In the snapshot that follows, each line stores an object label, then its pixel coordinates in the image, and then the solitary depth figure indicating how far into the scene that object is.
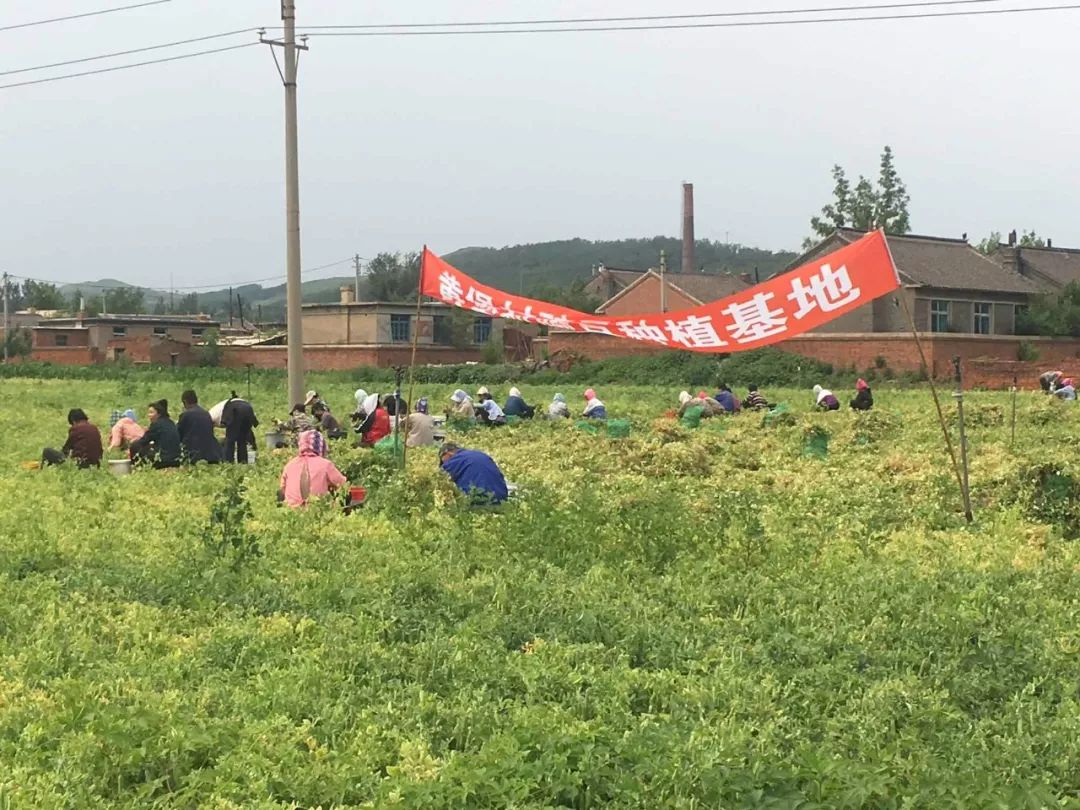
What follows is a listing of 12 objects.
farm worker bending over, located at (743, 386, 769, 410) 23.28
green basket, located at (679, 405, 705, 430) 20.50
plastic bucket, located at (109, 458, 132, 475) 13.62
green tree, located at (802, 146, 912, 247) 65.00
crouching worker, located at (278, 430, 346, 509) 11.00
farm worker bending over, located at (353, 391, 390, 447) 17.36
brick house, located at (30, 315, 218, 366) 55.59
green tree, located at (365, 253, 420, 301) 86.56
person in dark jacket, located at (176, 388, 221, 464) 14.37
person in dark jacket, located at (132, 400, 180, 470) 14.06
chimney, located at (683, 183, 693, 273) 69.85
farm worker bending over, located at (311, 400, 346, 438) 18.50
